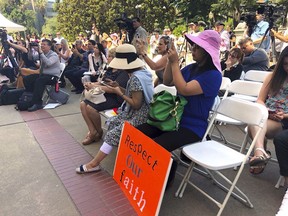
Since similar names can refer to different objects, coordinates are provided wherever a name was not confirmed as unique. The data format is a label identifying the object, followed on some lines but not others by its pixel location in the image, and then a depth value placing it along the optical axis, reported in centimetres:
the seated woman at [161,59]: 408
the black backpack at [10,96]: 623
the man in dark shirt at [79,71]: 704
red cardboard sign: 196
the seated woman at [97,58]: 629
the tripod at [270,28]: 533
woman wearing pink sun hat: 244
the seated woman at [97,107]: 378
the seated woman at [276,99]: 285
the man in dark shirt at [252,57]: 460
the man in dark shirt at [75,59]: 753
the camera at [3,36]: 791
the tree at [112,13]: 2634
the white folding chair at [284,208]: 158
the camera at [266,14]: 549
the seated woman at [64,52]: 835
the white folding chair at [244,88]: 359
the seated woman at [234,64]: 448
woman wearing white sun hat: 285
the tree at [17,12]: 4709
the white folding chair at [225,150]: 221
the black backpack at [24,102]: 572
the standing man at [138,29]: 493
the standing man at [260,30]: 581
